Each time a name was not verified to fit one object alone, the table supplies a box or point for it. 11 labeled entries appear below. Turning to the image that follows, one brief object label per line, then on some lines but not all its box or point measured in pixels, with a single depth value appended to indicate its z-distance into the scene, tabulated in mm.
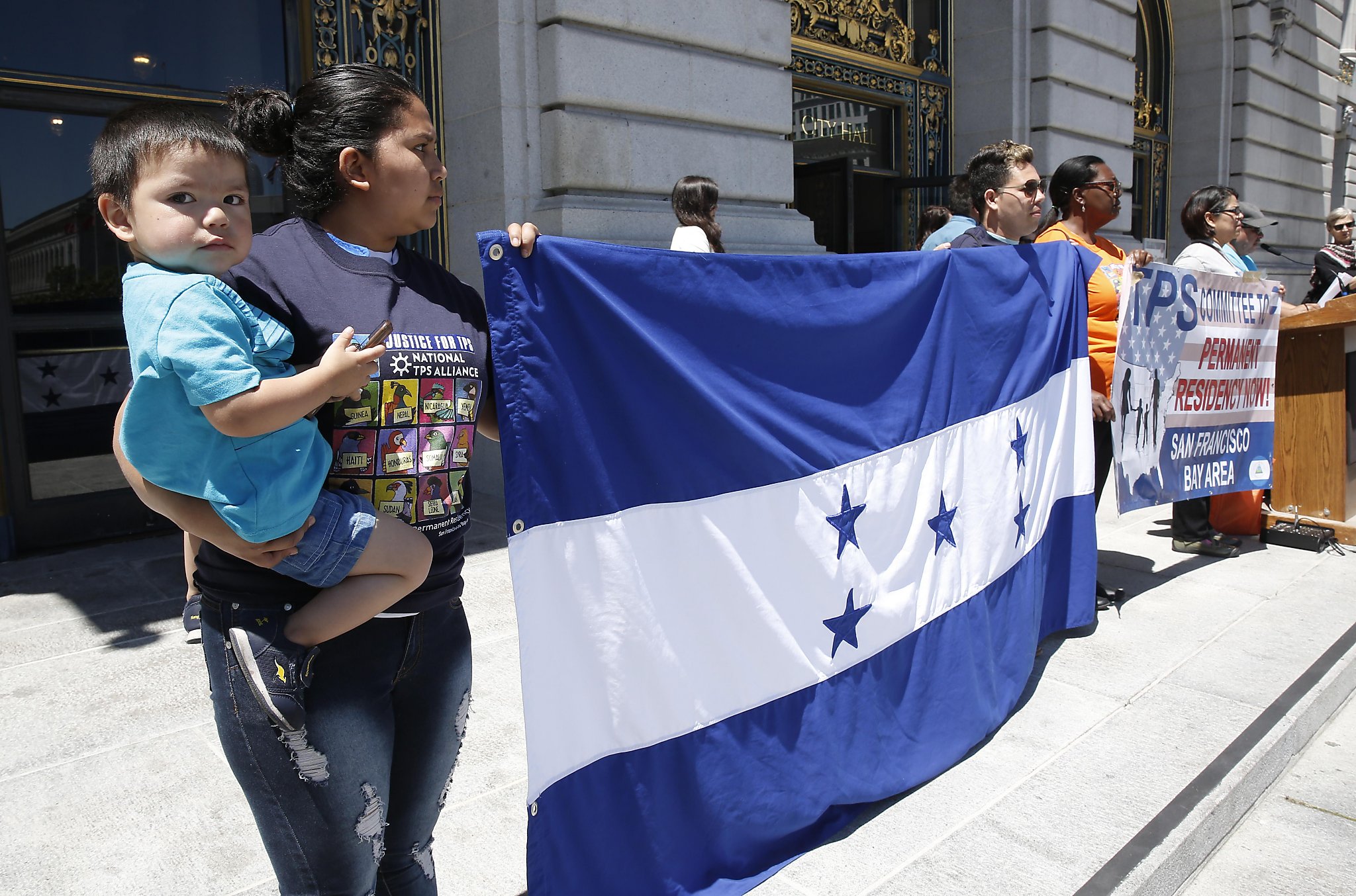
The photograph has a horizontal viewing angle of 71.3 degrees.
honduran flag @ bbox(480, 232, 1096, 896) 2037
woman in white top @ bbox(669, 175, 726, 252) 5785
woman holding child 1480
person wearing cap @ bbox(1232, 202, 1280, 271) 6758
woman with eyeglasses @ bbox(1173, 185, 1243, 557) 5824
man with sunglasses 4168
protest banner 4703
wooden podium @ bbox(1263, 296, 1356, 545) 5945
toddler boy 1318
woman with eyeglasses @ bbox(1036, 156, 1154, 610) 4562
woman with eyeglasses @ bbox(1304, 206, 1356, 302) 8680
